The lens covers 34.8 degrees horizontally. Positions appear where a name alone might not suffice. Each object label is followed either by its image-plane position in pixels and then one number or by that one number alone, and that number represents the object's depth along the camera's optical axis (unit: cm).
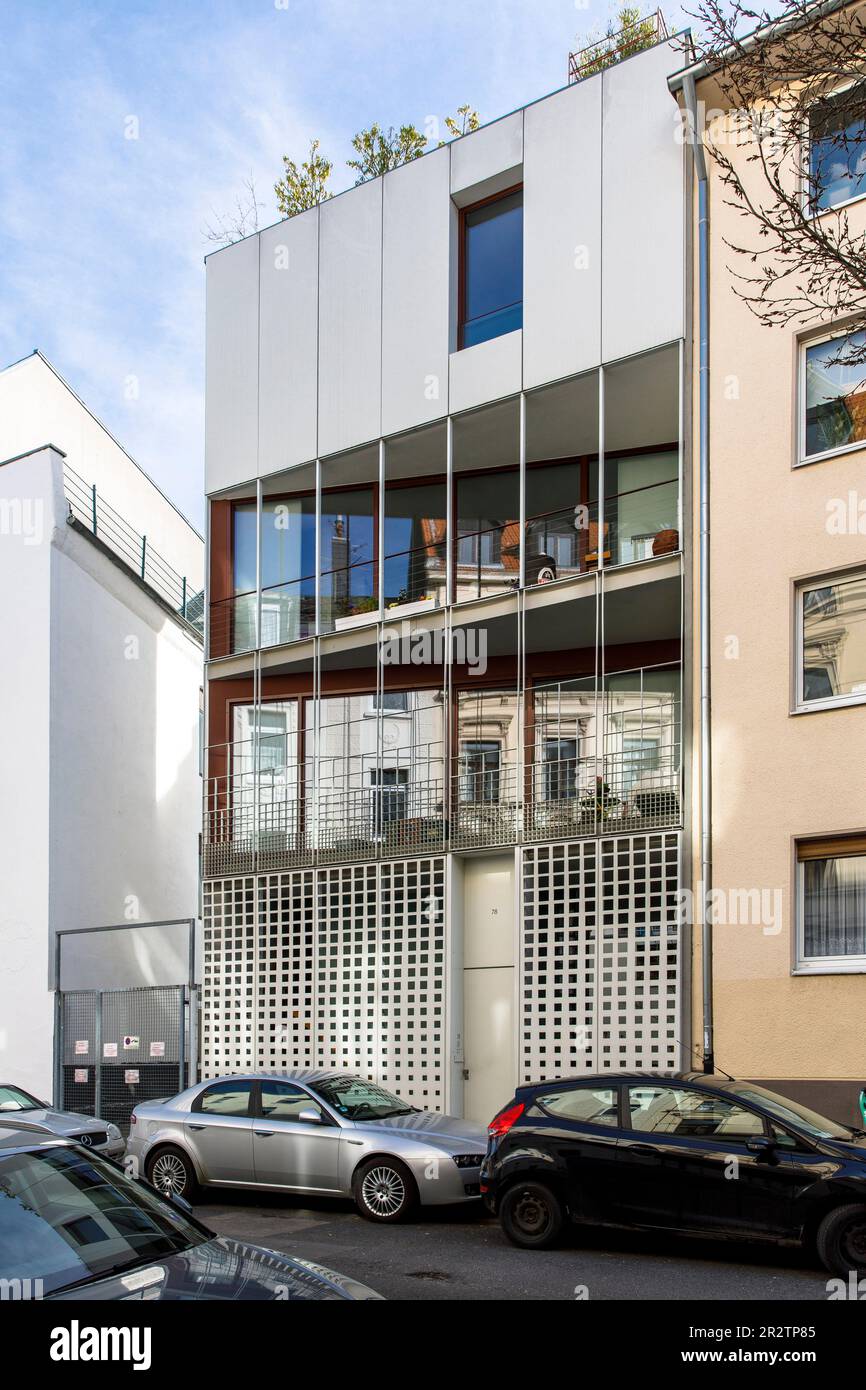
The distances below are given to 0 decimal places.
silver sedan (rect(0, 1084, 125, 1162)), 1586
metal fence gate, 2091
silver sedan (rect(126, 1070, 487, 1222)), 1262
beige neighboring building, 1457
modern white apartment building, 1675
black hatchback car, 997
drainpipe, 1522
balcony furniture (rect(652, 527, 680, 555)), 1700
